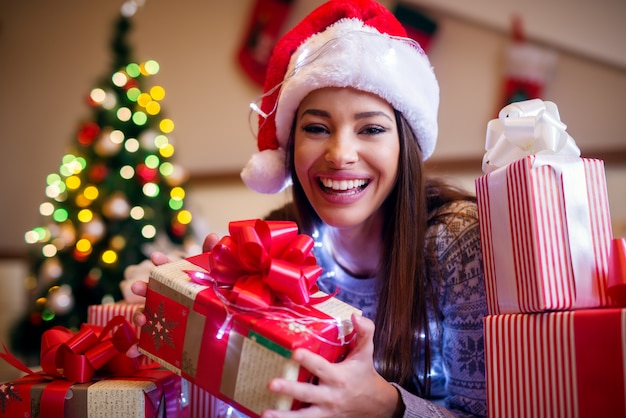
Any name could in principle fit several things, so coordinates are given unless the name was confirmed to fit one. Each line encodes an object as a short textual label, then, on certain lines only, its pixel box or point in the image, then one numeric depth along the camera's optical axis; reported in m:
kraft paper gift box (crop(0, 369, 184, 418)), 0.91
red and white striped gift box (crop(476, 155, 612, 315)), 0.77
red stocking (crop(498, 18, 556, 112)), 2.53
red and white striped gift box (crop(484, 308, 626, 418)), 0.71
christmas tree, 2.51
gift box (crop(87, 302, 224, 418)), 1.11
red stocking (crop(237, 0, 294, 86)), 2.97
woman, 1.11
